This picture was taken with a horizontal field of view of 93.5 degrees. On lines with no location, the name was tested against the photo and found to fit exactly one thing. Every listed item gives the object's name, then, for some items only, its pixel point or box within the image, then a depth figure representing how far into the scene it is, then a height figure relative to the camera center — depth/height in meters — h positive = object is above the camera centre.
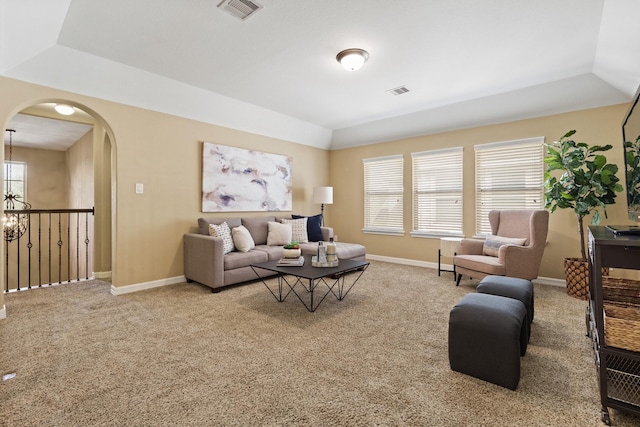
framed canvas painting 4.59 +0.57
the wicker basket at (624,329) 1.45 -0.56
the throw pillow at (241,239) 4.22 -0.36
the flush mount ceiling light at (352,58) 3.11 +1.64
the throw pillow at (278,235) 4.80 -0.34
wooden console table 1.46 -0.67
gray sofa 3.73 -0.57
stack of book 3.32 -0.54
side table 4.37 -0.48
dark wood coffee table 3.05 -0.94
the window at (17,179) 7.01 +0.79
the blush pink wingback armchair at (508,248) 3.52 -0.42
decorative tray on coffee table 3.27 -0.55
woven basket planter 3.46 -0.74
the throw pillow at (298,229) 5.11 -0.26
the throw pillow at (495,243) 3.84 -0.36
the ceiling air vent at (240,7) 2.40 +1.69
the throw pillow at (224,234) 4.09 -0.28
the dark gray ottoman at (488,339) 1.77 -0.76
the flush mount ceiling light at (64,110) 4.12 +1.44
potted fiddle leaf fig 3.40 +0.32
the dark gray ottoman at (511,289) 2.40 -0.61
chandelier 5.96 +0.14
